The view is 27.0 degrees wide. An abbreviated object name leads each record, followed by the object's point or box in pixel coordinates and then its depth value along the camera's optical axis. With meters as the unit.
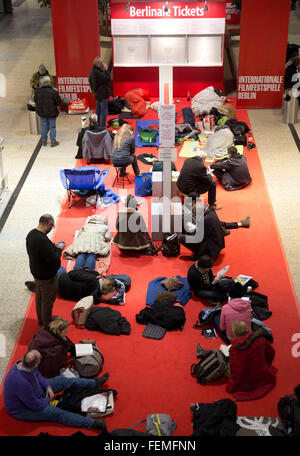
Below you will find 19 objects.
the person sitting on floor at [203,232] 9.59
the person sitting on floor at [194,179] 10.83
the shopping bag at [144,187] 11.81
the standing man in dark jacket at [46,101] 13.62
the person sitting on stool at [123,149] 11.98
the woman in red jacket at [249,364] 7.01
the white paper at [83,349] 7.51
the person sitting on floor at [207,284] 8.67
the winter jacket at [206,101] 15.40
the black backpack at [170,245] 9.88
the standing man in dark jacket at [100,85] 14.14
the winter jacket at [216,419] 6.59
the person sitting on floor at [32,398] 6.55
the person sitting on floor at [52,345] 7.32
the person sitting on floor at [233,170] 11.94
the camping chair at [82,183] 11.25
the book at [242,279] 9.01
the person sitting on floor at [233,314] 7.75
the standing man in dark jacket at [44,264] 7.63
